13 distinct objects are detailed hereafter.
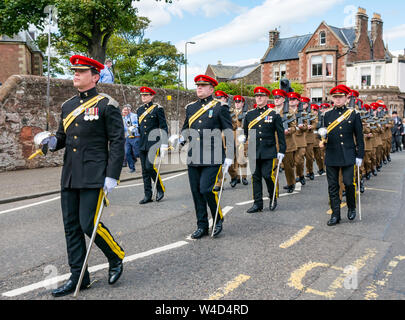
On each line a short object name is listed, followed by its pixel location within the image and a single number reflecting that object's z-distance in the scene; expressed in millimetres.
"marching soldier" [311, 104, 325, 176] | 12383
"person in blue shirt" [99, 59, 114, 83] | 15008
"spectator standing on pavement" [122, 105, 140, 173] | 12383
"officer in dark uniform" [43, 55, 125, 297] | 3889
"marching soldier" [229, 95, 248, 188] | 10500
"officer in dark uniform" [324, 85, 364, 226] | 6703
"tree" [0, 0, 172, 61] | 21844
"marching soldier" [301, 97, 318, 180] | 11734
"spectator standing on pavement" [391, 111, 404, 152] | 23398
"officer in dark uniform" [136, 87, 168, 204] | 8102
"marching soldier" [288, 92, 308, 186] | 10234
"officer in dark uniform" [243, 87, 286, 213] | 7320
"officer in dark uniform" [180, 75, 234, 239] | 5766
